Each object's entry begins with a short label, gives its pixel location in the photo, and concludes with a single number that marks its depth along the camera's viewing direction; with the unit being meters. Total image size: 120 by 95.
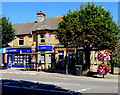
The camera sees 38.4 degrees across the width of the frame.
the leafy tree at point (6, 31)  22.27
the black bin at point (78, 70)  19.20
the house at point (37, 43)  26.86
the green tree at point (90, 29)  16.91
